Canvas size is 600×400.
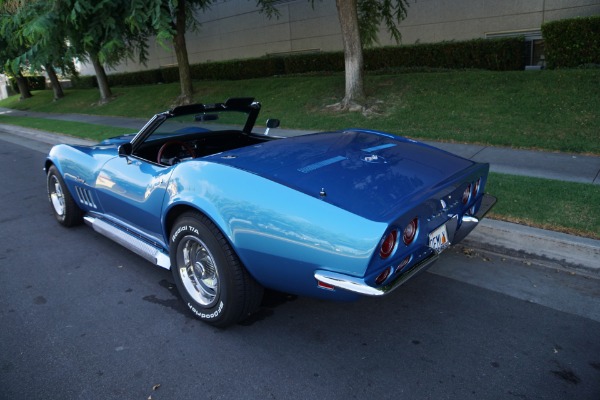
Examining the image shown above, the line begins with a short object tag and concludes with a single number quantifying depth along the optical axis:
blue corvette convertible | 2.52
